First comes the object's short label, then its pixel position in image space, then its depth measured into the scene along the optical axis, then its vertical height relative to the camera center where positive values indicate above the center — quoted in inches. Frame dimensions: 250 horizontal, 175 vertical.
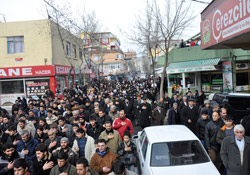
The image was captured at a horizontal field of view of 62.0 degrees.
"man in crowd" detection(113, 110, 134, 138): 263.0 -51.2
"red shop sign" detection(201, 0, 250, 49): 192.7 +67.1
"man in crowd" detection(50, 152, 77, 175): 152.8 -61.5
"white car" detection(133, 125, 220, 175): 164.4 -62.6
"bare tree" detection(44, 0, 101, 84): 743.7 +230.4
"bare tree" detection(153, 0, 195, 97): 561.0 +160.2
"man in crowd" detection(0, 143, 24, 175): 167.0 -58.6
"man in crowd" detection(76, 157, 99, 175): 146.1 -57.7
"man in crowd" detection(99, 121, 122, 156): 220.5 -56.8
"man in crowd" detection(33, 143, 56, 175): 165.4 -62.0
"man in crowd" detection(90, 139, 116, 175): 175.2 -64.0
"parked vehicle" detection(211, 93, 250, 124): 326.3 -34.2
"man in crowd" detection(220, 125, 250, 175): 164.6 -57.4
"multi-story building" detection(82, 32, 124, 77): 2489.5 +277.6
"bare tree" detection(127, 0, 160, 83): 622.0 +155.0
